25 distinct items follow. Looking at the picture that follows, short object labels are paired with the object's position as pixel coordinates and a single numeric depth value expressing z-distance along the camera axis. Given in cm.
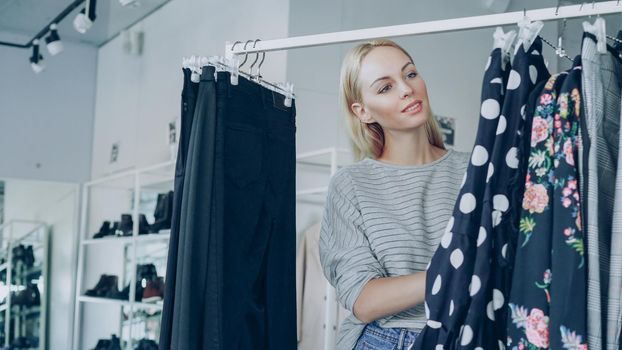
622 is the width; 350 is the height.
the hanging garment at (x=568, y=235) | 117
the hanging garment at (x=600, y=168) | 119
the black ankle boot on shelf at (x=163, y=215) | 561
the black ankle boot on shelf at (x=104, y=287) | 655
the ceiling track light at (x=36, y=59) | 675
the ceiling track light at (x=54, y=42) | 625
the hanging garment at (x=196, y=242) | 179
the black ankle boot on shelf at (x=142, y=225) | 586
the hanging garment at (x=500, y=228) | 131
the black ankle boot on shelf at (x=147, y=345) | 564
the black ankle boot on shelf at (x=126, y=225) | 617
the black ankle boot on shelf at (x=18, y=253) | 800
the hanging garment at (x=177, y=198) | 184
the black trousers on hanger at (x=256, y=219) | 193
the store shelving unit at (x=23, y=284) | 789
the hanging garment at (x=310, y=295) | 421
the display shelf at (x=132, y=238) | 528
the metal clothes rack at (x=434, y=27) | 144
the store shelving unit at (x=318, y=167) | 417
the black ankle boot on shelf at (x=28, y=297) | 785
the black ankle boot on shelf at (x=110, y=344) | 612
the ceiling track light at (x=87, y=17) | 541
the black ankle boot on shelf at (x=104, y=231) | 663
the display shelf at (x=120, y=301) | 524
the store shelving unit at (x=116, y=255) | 615
